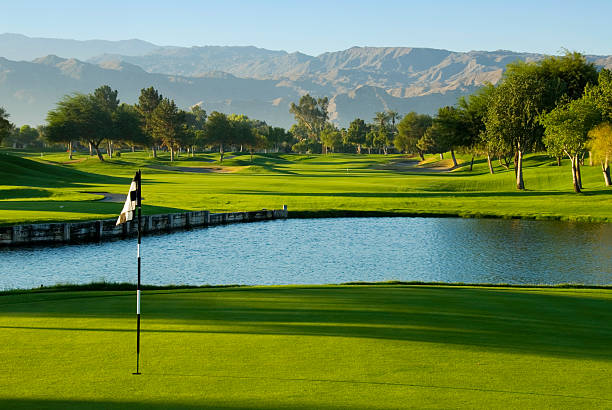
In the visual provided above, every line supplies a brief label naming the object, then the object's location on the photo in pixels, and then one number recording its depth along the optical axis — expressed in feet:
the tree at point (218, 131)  540.93
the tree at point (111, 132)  422.82
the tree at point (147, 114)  505.66
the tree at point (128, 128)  444.55
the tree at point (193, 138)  515.91
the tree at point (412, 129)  596.70
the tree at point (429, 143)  508.90
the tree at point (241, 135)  548.31
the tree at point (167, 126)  500.33
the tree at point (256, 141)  564.30
